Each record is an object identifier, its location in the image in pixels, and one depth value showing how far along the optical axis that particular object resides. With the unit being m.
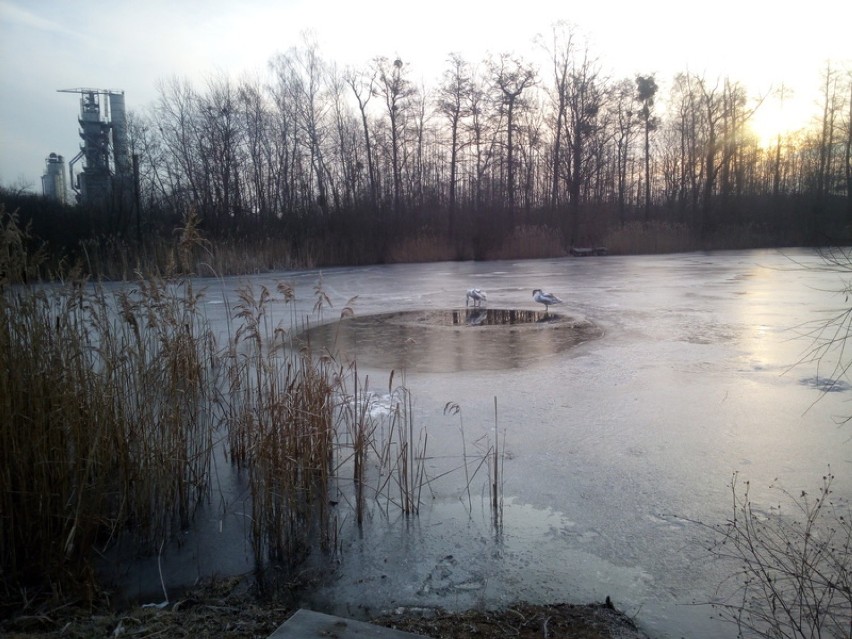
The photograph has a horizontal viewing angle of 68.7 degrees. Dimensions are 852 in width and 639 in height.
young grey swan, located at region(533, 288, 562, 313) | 9.93
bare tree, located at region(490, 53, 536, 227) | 33.94
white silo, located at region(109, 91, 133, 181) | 26.44
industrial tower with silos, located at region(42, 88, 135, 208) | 22.47
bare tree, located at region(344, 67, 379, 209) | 34.06
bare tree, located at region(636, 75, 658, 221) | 36.81
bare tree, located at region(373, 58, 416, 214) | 34.03
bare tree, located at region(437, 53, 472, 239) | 33.75
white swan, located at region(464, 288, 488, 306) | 10.57
